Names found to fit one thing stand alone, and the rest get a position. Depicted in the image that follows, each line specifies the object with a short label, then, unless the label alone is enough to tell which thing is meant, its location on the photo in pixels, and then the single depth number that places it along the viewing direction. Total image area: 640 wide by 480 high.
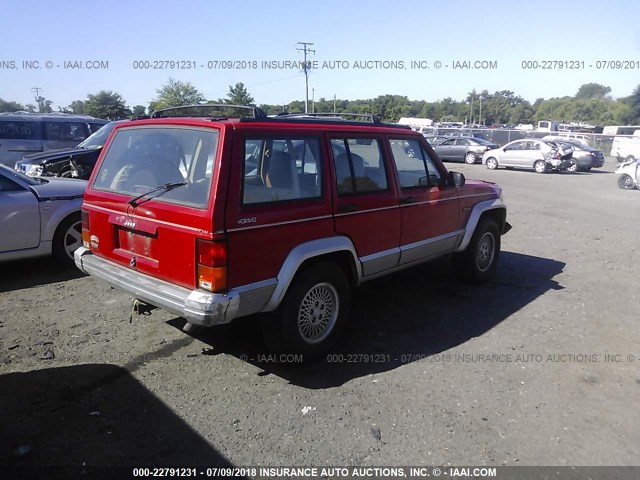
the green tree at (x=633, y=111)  75.49
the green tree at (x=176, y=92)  64.51
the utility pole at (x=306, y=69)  54.89
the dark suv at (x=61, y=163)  9.47
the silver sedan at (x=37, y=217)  5.76
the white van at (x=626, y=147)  25.05
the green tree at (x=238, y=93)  51.69
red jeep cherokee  3.35
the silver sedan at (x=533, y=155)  21.84
